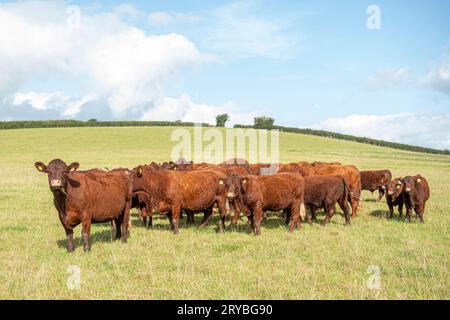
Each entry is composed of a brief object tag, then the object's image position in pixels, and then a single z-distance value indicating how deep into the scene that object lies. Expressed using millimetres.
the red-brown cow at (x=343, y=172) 16234
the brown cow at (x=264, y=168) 18516
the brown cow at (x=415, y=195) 13203
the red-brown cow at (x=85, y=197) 8641
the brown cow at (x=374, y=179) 19031
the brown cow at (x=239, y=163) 17755
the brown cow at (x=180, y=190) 11383
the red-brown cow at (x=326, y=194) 12945
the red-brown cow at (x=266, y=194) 11262
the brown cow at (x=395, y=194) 13828
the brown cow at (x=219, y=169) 12383
